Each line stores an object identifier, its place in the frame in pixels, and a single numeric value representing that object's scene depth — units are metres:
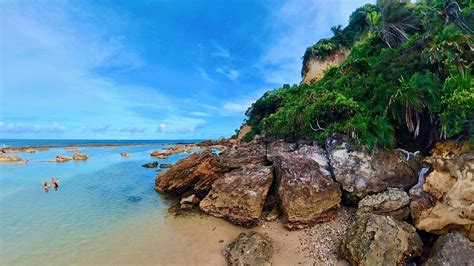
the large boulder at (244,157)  12.55
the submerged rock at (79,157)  34.56
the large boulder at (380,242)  6.50
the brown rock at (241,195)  9.42
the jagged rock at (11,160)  31.25
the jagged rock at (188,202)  11.63
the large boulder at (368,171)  9.55
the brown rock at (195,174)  12.46
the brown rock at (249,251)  7.12
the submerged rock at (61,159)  31.97
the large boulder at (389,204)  8.48
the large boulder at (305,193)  8.84
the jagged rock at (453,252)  6.04
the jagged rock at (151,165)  26.50
